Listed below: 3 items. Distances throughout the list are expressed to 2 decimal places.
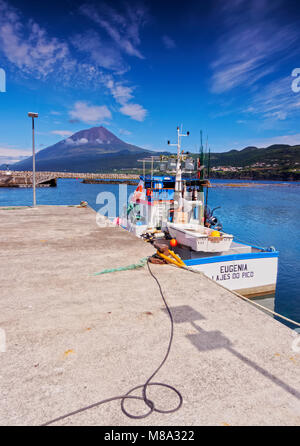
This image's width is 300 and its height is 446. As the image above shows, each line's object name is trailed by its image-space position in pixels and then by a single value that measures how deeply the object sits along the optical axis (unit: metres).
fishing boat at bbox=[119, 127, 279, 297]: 10.84
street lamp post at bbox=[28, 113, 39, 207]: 17.53
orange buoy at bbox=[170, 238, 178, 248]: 12.07
